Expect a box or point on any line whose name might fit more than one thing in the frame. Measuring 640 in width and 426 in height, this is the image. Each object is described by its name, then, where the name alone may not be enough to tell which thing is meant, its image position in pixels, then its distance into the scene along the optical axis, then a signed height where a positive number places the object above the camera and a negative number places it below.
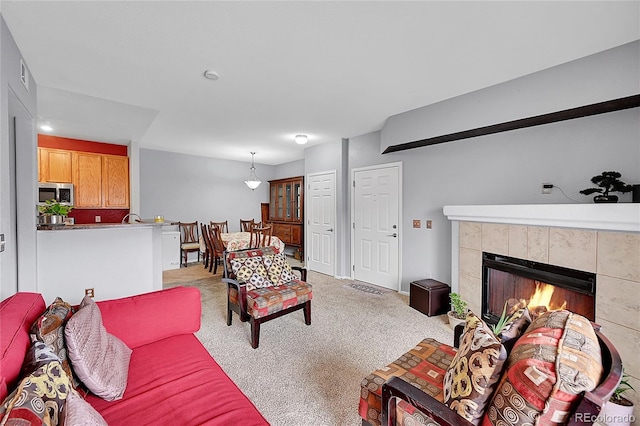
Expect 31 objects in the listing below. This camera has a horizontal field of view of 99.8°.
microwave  4.07 +0.27
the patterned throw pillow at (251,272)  2.84 -0.67
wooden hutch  6.34 +0.01
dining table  4.98 -0.60
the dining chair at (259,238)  4.77 -0.52
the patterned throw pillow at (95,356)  1.14 -0.67
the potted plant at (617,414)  1.35 -1.04
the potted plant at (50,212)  2.73 -0.03
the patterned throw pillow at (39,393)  0.73 -0.56
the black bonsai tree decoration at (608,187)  2.13 +0.18
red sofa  1.09 -0.84
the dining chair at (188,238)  5.84 -0.66
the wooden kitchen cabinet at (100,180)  4.49 +0.51
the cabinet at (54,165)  4.22 +0.71
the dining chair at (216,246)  4.98 -0.69
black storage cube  3.20 -1.07
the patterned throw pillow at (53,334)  1.12 -0.53
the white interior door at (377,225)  4.15 -0.26
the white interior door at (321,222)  5.05 -0.24
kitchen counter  2.57 -0.17
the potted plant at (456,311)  2.86 -1.10
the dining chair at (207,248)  5.38 -0.78
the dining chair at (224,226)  6.50 -0.41
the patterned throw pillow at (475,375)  1.01 -0.65
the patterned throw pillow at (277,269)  3.03 -0.69
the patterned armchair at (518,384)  0.81 -0.58
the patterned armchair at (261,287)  2.54 -0.83
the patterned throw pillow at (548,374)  0.81 -0.52
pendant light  6.54 +0.92
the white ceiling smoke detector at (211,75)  2.44 +1.25
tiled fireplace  1.86 -0.32
